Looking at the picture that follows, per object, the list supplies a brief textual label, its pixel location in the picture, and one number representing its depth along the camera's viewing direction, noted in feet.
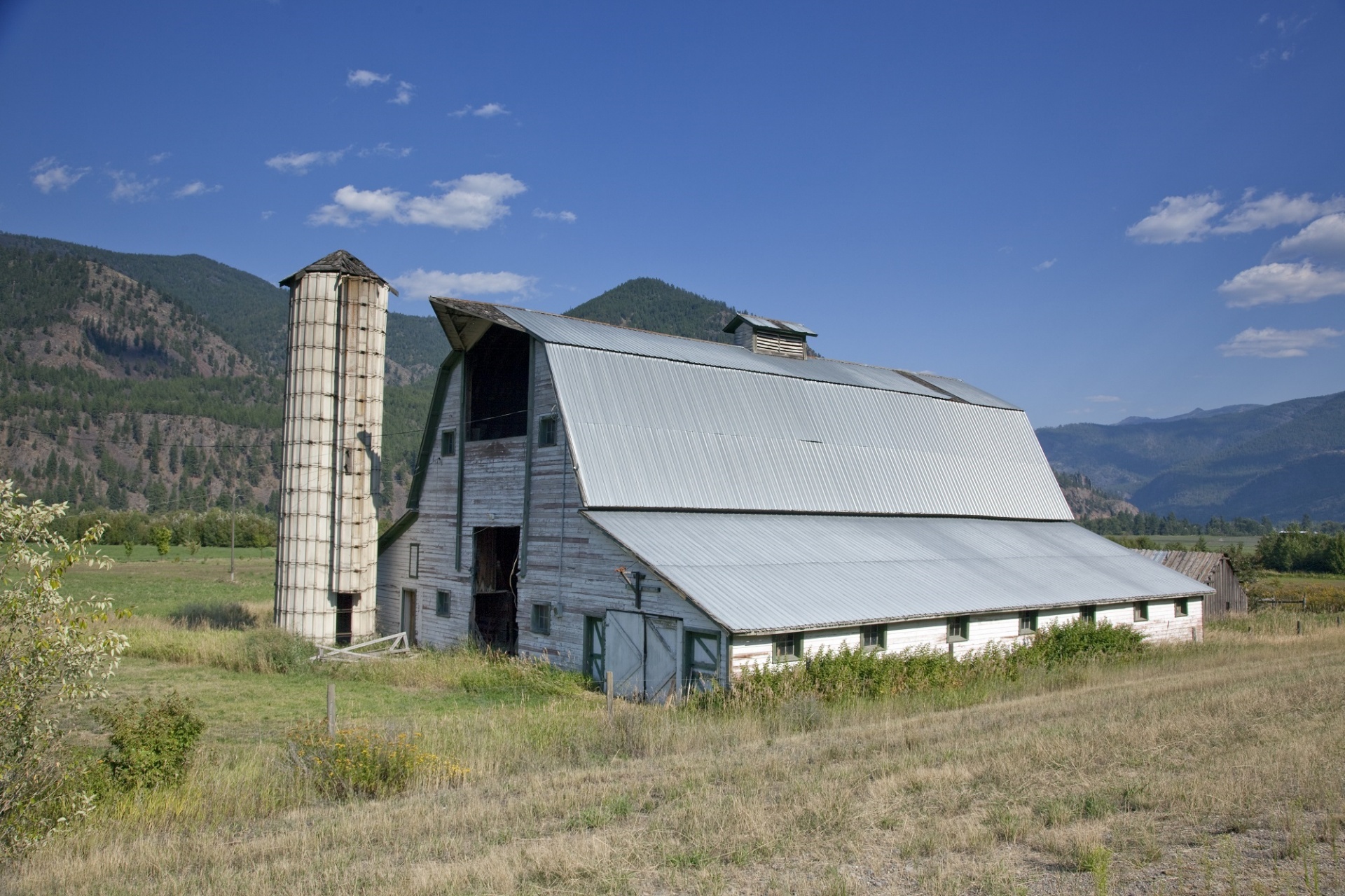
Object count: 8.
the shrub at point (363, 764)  41.50
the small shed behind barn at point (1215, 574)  135.44
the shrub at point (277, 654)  83.56
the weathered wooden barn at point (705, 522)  68.08
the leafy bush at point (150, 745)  39.06
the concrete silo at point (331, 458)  95.81
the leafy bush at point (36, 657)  30.30
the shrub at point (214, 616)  106.01
